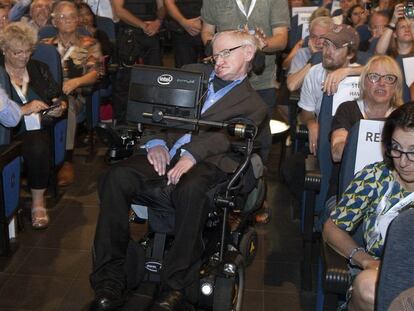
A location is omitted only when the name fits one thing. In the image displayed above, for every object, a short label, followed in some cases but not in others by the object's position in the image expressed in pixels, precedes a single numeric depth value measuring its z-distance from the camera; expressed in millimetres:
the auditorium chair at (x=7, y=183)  3422
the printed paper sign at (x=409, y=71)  3869
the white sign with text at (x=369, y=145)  2740
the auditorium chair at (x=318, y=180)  3092
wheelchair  2719
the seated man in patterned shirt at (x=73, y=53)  4816
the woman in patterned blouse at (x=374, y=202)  2223
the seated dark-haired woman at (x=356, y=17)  6215
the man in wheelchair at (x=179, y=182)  2686
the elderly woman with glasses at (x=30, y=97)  3877
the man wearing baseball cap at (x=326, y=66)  3914
